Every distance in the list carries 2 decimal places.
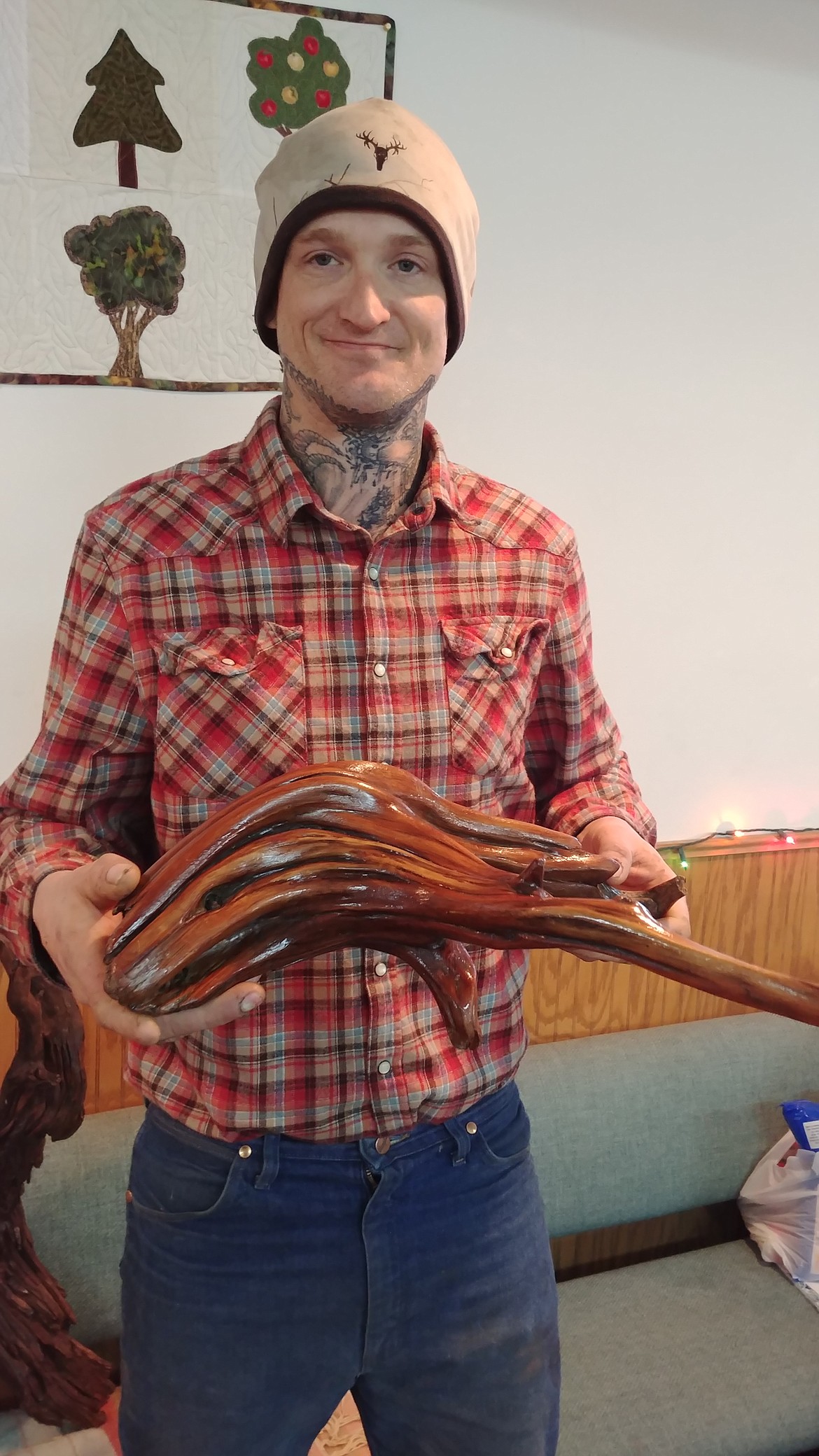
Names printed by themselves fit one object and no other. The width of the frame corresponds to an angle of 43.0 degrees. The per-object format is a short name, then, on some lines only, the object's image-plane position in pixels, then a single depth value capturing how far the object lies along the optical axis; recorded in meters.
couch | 1.56
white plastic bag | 1.88
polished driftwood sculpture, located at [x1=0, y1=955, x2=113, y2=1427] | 1.41
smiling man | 0.90
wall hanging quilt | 1.50
